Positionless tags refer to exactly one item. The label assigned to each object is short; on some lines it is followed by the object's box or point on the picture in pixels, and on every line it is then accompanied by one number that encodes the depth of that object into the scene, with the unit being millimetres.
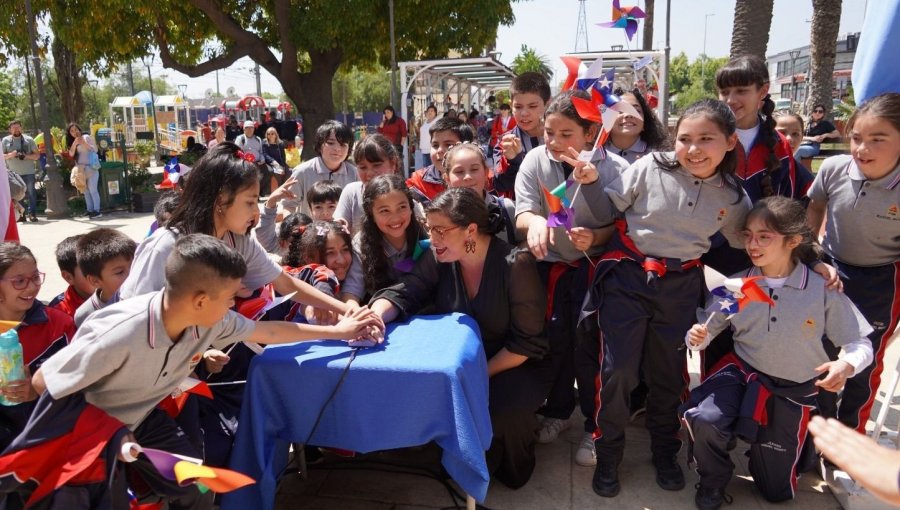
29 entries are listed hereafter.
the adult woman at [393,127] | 12883
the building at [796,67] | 39688
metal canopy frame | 12461
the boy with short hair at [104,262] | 2887
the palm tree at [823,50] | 10859
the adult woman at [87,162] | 11273
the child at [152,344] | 1956
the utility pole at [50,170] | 11102
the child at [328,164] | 4816
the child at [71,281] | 2994
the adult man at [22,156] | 11359
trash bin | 12102
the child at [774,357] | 2680
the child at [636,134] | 3664
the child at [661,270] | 2703
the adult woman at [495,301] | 2801
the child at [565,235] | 2871
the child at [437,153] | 4219
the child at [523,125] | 3869
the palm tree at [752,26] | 9531
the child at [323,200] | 4223
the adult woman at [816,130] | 7971
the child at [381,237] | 3105
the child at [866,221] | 2783
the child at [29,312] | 2484
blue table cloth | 2270
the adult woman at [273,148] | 12880
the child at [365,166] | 3886
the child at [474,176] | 3316
